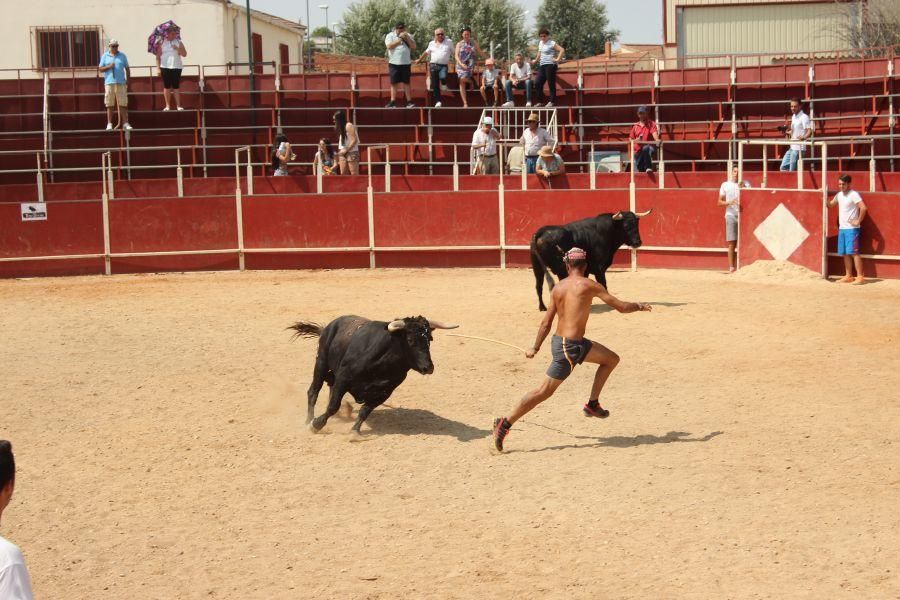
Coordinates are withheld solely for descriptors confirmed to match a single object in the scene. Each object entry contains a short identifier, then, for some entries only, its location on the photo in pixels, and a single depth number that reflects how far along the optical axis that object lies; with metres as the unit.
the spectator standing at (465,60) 26.05
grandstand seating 25.75
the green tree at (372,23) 70.94
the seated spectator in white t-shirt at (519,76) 25.72
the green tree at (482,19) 72.25
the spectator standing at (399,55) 25.88
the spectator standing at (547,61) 25.20
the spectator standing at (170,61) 25.54
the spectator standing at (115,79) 25.31
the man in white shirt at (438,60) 26.09
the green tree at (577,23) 81.44
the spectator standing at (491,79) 25.81
